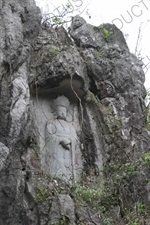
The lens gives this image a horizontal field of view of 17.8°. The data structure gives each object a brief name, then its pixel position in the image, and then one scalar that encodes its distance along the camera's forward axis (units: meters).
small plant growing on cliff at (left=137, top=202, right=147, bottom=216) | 7.89
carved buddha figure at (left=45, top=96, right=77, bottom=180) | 9.16
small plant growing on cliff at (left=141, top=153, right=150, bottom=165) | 8.53
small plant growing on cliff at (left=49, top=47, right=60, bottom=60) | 9.90
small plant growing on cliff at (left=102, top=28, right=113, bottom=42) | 11.63
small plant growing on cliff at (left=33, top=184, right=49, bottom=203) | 7.68
